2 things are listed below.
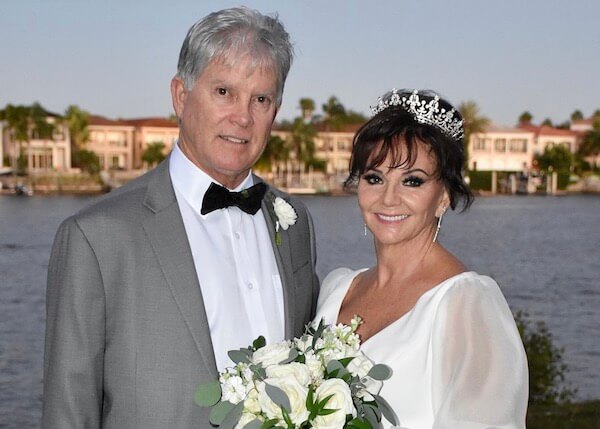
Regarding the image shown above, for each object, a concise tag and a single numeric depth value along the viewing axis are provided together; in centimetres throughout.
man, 262
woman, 269
